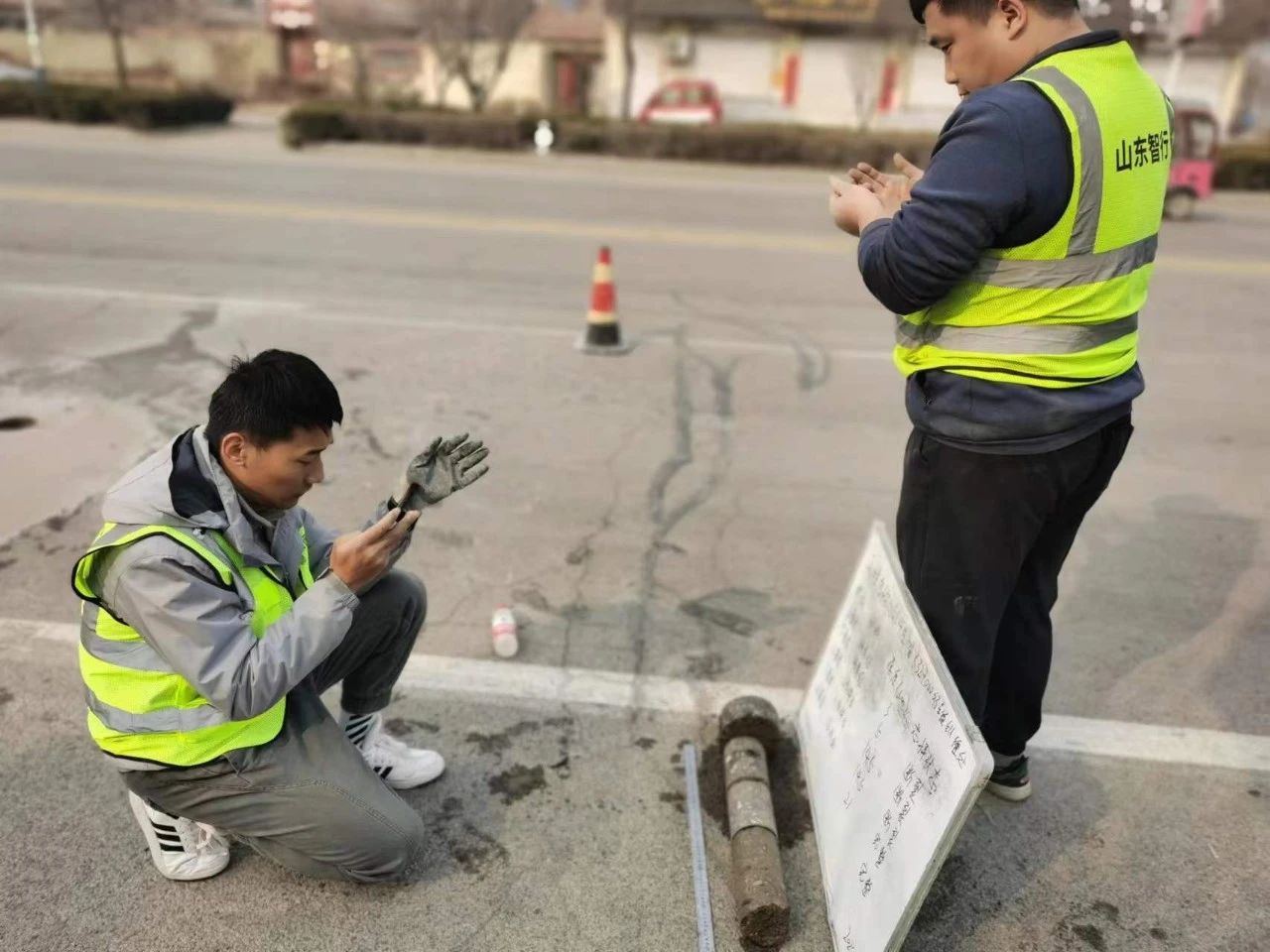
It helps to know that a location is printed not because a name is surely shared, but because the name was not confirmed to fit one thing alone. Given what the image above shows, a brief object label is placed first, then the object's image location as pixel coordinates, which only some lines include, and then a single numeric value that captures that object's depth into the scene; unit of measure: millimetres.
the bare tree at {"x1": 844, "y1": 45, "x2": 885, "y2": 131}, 29625
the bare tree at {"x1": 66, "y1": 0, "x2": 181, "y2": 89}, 27453
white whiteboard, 1933
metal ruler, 2314
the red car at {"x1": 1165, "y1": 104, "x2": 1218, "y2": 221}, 14773
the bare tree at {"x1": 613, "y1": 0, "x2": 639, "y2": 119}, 27469
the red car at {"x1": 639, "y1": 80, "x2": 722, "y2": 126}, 23172
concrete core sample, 2256
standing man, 1952
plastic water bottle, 3336
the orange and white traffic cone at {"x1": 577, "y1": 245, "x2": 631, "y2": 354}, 6762
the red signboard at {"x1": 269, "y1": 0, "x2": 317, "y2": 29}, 39812
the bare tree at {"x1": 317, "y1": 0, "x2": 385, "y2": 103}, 32531
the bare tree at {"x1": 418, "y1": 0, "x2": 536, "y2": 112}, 28297
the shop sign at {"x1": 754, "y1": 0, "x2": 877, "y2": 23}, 28891
